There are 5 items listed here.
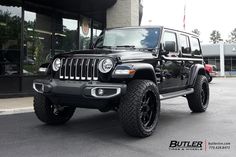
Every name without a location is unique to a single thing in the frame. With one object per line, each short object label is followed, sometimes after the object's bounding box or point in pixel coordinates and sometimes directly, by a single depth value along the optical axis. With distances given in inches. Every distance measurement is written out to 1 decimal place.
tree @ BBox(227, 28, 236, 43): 4091.1
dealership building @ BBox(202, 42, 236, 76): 1575.4
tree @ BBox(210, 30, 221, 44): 4082.9
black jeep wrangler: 176.6
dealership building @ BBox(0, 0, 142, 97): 390.3
